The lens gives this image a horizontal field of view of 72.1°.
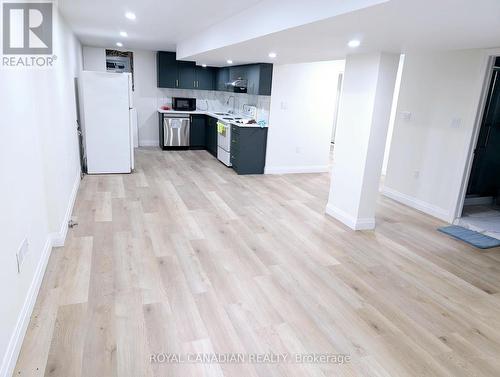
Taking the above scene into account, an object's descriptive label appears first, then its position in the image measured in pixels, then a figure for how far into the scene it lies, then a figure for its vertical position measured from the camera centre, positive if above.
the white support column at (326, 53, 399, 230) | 3.81 -0.30
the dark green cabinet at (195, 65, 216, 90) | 8.39 +0.49
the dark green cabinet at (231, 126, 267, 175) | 6.29 -0.86
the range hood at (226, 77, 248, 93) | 6.74 +0.31
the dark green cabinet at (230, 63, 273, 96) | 6.09 +0.42
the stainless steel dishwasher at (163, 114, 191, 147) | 7.99 -0.76
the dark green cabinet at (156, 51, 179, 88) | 8.02 +0.60
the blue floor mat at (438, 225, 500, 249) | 3.94 -1.40
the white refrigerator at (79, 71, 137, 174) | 5.61 -0.46
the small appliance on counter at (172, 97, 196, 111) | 8.34 -0.15
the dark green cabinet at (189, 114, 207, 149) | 8.20 -0.76
